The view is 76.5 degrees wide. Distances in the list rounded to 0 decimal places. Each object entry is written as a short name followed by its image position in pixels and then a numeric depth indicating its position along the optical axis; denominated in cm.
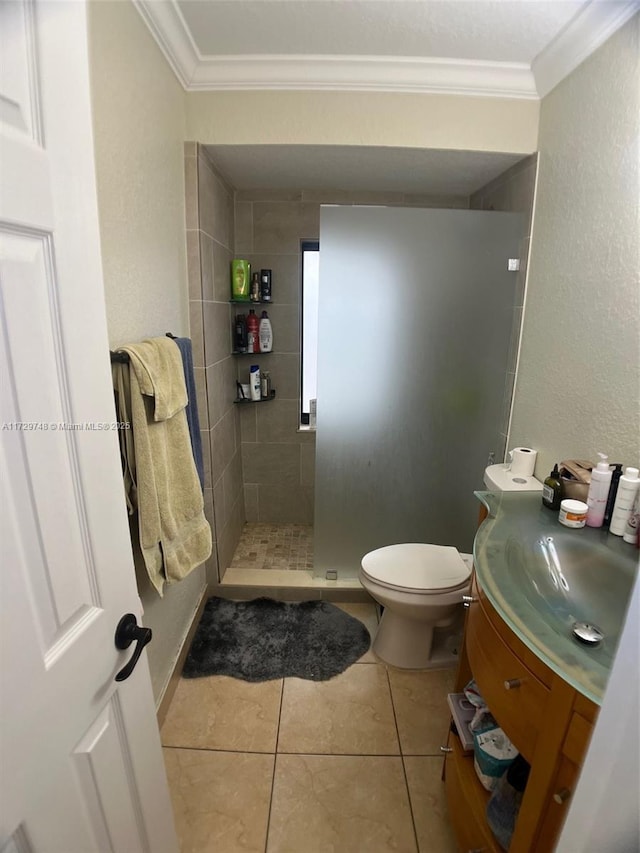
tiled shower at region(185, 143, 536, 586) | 185
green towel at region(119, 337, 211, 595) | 113
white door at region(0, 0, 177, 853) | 52
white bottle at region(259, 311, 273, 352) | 251
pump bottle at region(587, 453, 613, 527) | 118
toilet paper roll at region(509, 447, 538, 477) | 167
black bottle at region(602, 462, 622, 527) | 118
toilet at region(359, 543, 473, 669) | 168
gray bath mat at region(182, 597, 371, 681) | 180
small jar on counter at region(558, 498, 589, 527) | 121
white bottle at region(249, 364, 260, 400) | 253
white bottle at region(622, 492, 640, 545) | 113
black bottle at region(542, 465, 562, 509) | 133
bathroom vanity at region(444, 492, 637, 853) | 73
